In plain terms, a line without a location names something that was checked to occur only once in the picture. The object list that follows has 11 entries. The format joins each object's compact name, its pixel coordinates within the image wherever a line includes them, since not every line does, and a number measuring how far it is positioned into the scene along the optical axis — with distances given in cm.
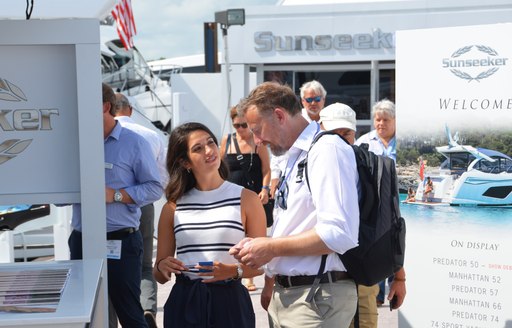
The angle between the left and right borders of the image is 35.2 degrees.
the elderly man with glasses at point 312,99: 737
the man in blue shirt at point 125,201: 474
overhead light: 1179
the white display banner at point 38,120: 302
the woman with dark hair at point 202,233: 359
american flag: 790
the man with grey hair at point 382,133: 688
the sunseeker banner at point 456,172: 501
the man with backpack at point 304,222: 304
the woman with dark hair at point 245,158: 723
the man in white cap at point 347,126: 497
